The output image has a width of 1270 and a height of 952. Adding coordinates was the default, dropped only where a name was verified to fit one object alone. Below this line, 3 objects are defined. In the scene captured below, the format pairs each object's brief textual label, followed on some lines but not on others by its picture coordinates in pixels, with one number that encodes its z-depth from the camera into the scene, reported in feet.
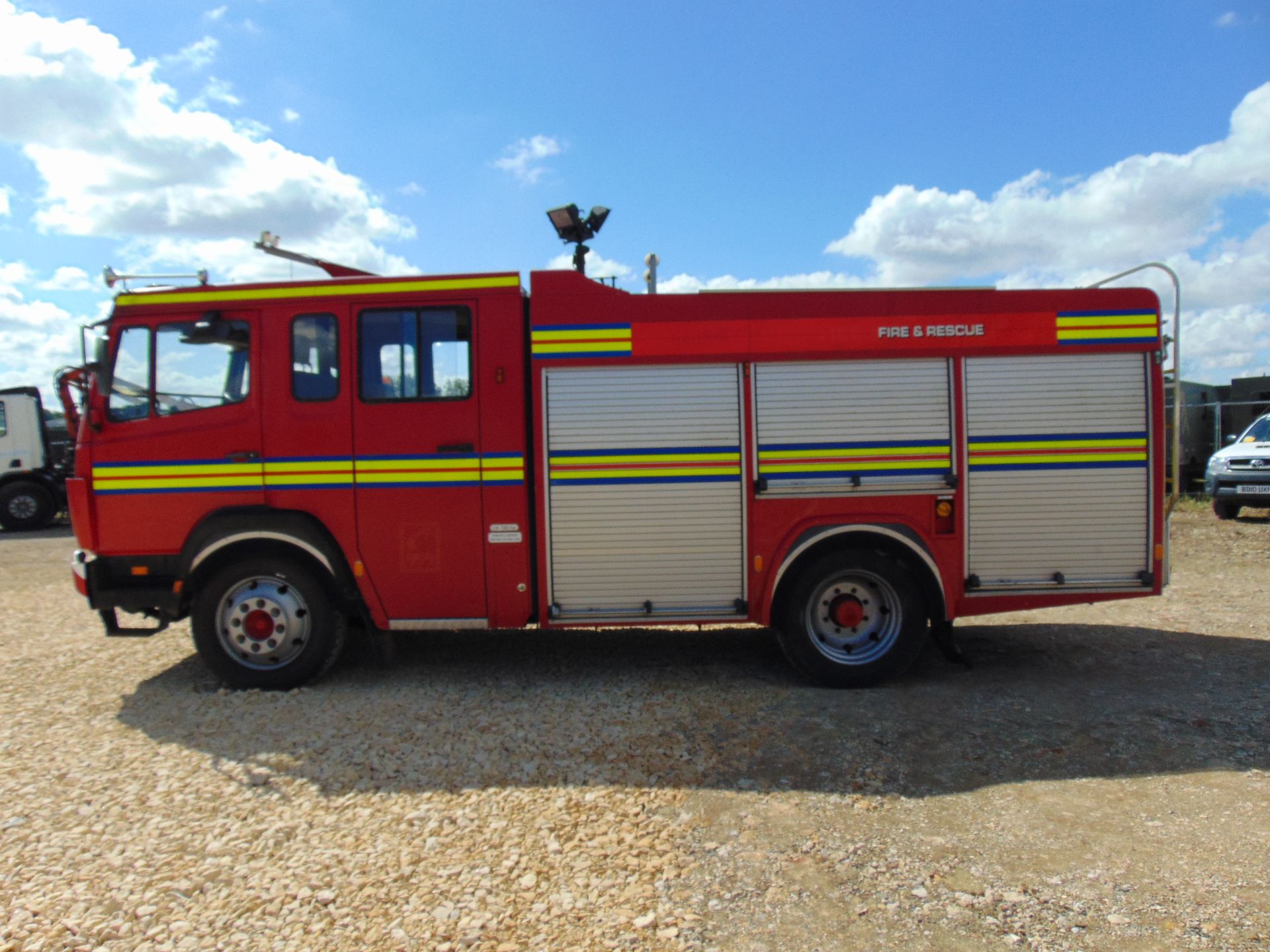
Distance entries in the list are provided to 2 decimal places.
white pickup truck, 42.83
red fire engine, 17.24
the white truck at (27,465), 53.06
